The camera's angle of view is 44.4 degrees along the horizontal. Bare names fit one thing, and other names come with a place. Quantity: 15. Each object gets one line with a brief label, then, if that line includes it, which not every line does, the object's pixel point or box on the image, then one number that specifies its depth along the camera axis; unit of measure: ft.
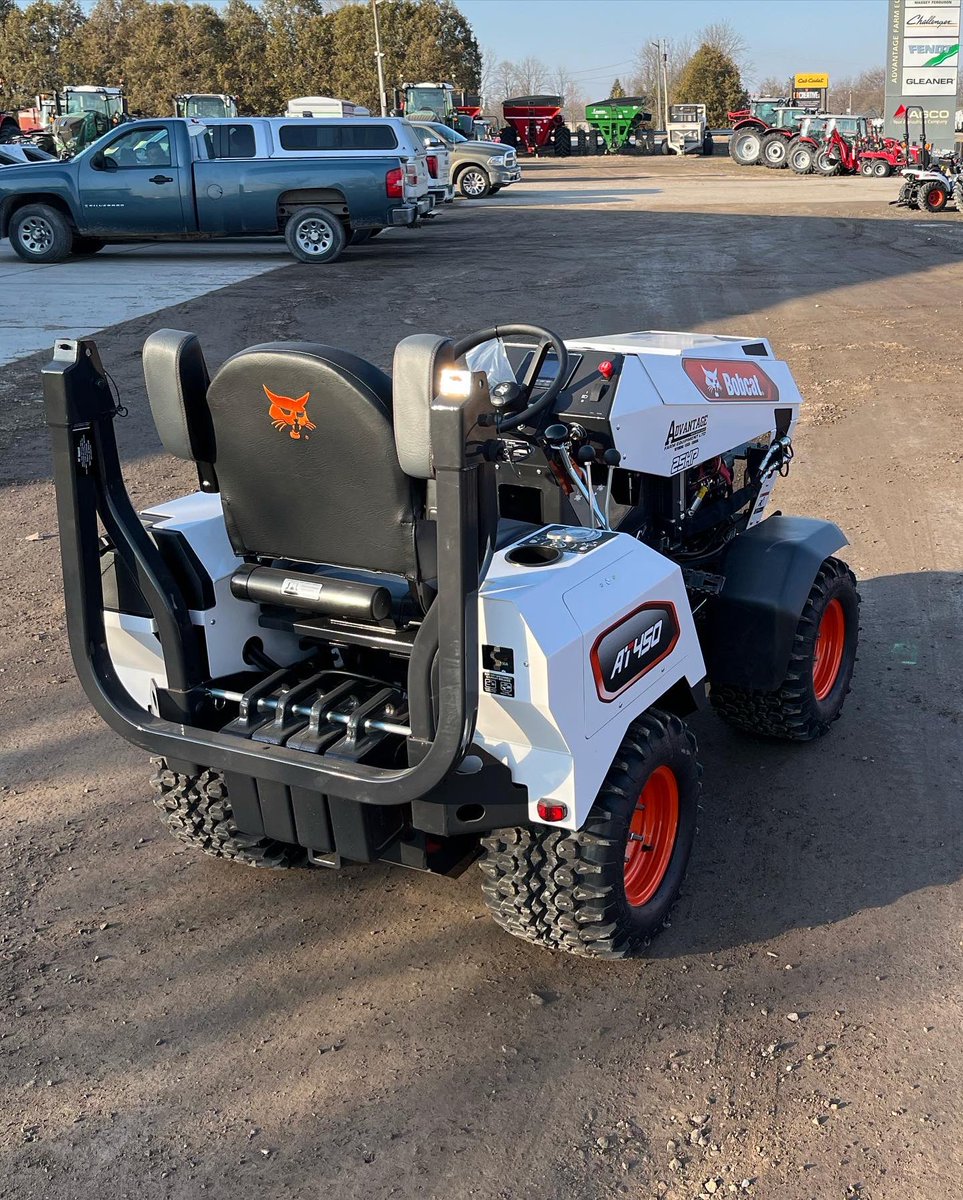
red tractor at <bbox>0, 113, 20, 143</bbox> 116.16
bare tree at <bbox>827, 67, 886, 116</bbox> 371.97
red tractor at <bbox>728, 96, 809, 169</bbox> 132.16
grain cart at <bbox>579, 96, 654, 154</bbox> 171.94
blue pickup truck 53.88
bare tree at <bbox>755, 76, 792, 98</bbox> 386.42
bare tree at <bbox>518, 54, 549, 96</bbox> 445.78
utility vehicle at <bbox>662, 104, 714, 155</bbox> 167.94
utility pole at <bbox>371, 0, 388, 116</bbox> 177.85
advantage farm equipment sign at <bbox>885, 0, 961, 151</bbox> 105.19
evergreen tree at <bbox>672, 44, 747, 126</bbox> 231.91
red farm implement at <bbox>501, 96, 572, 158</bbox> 169.89
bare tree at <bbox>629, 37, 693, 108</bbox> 348.18
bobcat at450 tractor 9.00
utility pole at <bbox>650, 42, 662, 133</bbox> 319.47
